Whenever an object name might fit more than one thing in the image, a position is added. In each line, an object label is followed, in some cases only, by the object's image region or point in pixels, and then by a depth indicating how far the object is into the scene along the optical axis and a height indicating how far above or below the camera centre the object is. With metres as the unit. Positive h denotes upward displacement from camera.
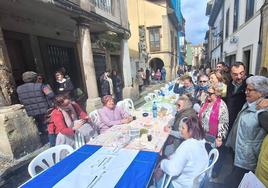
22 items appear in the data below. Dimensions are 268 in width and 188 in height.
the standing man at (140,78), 12.30 -0.92
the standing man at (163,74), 18.86 -1.15
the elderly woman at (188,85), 4.55 -0.61
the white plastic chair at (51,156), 2.20 -1.12
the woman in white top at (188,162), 1.79 -1.01
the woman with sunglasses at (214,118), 2.65 -0.88
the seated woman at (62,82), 5.16 -0.38
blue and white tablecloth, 1.66 -1.05
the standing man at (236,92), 2.82 -0.53
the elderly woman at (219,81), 3.23 -0.41
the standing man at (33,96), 3.78 -0.53
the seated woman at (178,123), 2.72 -0.94
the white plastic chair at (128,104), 5.34 -1.18
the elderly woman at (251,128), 1.92 -0.78
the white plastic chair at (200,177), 1.77 -1.19
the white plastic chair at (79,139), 3.22 -1.28
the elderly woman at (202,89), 3.87 -0.67
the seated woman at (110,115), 3.47 -0.99
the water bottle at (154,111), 3.67 -0.98
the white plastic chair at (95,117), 3.66 -1.07
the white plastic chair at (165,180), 1.95 -1.29
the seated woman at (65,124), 2.93 -0.96
